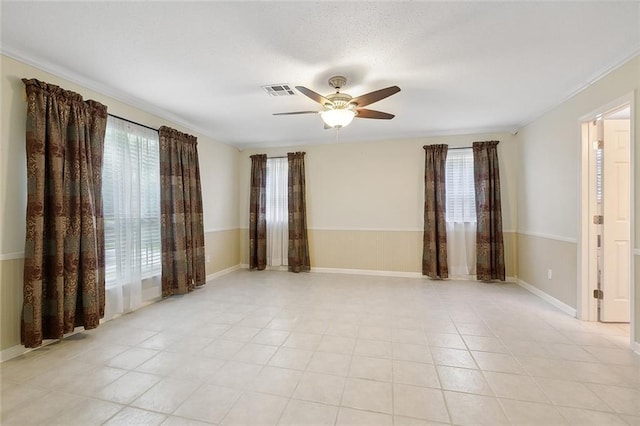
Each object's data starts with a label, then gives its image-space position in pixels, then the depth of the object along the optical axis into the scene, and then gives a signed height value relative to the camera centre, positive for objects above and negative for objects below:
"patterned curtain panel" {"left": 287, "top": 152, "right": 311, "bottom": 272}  5.43 -0.13
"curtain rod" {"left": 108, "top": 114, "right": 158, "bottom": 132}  3.28 +1.13
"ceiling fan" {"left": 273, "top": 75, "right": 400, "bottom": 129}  2.67 +1.05
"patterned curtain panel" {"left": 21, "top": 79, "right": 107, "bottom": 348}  2.39 -0.02
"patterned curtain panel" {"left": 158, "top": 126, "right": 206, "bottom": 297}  3.89 -0.02
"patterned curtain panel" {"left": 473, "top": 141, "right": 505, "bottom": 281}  4.61 -0.13
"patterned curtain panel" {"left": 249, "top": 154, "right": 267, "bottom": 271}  5.64 -0.04
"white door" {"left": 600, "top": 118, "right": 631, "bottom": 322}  3.00 -0.17
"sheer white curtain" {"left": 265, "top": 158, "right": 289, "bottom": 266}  5.63 -0.05
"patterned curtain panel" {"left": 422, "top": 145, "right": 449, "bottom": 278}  4.80 -0.04
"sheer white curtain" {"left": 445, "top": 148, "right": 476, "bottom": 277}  4.84 -0.08
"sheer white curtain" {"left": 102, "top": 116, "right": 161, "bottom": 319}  3.19 -0.01
